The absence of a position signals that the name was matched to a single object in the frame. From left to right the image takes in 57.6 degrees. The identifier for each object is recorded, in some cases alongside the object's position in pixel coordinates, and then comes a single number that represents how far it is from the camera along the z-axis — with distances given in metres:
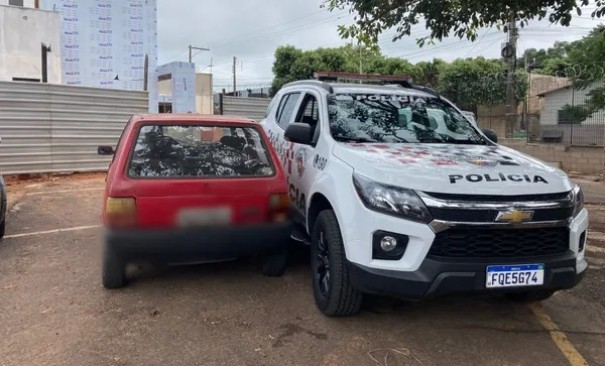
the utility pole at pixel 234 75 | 57.16
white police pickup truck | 3.44
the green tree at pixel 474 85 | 29.39
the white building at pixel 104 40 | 21.44
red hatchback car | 4.23
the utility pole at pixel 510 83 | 19.62
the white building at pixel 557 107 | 15.70
